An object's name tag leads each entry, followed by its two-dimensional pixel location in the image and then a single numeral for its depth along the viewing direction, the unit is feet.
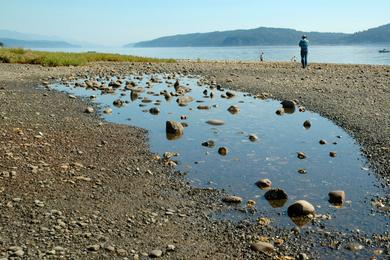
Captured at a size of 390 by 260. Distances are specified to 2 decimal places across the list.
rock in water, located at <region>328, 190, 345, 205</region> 33.73
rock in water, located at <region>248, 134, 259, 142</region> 52.35
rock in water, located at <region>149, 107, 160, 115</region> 69.26
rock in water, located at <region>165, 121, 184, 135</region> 54.95
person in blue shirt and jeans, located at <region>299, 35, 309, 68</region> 132.46
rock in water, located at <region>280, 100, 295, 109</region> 73.86
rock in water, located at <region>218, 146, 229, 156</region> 46.47
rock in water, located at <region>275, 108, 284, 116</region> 68.84
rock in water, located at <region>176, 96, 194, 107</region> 77.23
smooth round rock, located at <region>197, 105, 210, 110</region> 73.20
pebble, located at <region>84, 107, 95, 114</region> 64.59
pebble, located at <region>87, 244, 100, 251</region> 24.53
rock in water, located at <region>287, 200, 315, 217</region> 31.04
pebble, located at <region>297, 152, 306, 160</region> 45.55
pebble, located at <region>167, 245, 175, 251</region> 25.51
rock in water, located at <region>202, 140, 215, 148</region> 49.37
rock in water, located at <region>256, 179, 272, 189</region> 36.86
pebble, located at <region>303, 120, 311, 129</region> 60.14
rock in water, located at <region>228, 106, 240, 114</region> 70.54
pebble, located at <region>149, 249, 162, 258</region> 24.58
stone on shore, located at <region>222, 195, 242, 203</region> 33.63
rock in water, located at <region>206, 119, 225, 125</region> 61.36
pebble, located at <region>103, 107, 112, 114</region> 66.49
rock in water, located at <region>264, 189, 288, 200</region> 34.30
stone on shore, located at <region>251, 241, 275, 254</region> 25.76
